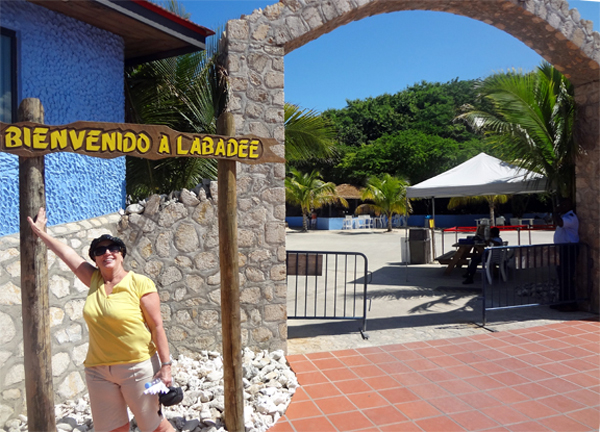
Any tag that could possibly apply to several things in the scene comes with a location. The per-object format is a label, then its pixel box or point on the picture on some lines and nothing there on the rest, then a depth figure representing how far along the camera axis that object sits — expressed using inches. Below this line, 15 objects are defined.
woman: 104.4
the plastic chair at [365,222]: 1176.8
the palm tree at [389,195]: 983.6
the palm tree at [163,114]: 262.2
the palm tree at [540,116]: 300.2
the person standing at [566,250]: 272.1
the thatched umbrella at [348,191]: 1217.4
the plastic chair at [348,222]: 1158.3
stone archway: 196.5
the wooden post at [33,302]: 110.7
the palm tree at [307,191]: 1056.2
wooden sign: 110.1
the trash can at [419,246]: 470.6
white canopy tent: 336.8
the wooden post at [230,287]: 139.5
